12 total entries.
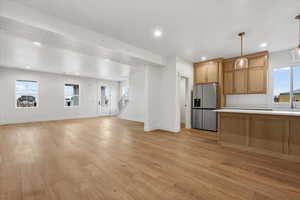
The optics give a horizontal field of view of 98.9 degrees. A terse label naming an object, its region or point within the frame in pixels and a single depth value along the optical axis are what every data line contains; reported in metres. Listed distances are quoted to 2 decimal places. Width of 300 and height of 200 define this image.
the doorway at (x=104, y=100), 10.07
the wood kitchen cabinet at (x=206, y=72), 5.25
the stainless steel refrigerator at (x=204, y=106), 5.12
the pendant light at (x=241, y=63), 3.04
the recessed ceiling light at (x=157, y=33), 3.18
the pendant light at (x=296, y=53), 2.51
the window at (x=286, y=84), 4.23
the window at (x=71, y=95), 8.55
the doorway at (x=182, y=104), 6.99
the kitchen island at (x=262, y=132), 2.71
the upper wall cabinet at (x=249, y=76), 4.48
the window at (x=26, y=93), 6.88
